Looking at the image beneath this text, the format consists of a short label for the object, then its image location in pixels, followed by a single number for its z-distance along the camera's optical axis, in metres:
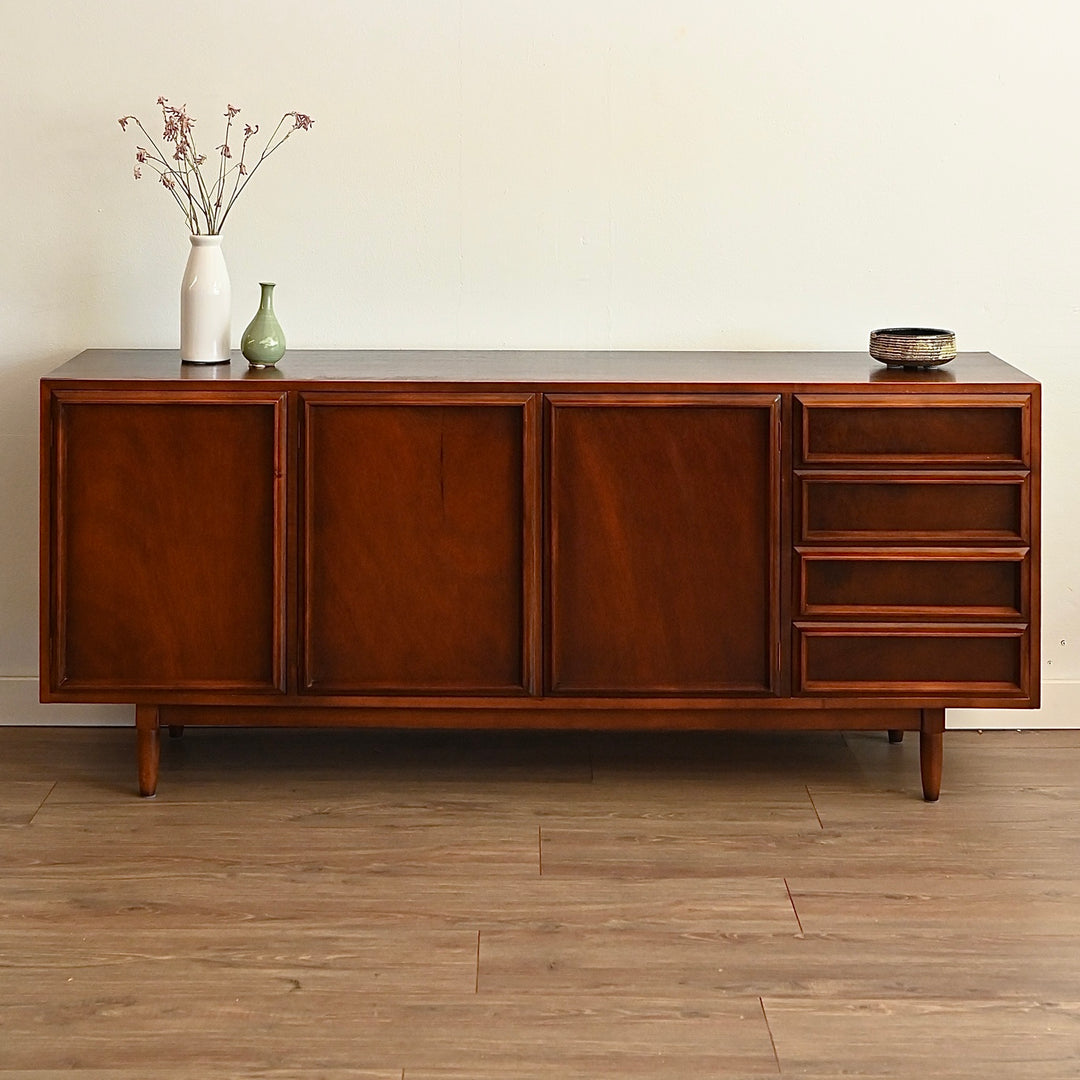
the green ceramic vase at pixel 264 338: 2.78
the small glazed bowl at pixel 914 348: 2.77
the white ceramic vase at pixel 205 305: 2.82
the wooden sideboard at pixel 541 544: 2.65
